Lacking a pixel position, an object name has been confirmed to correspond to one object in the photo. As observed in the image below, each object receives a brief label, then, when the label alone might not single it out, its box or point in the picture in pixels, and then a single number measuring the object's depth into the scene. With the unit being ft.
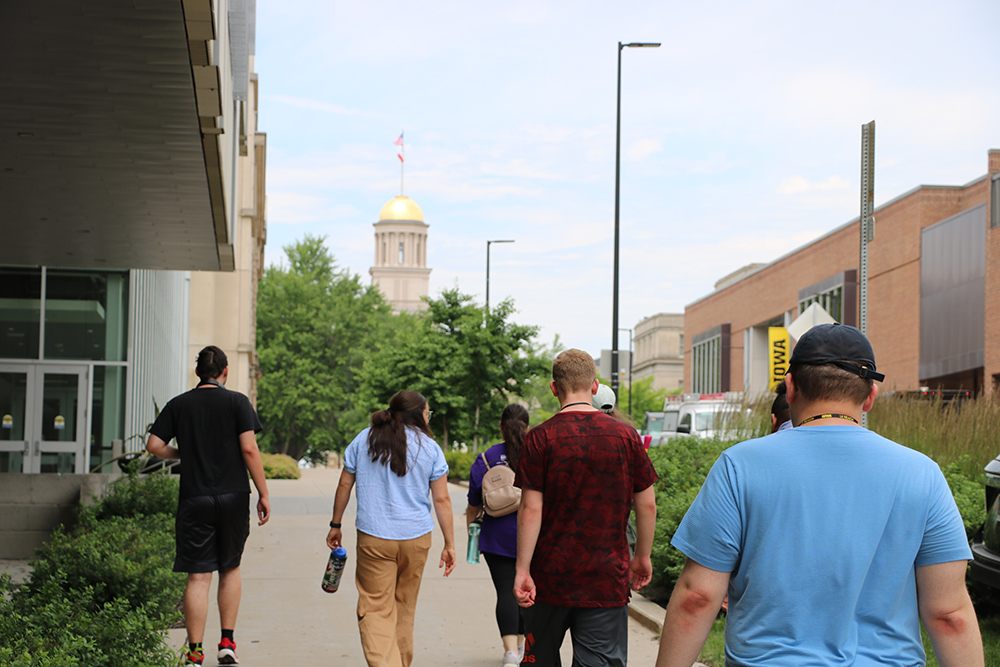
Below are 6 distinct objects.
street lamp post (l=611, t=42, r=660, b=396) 77.25
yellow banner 90.79
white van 94.80
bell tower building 506.89
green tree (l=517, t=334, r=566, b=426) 106.73
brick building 124.36
